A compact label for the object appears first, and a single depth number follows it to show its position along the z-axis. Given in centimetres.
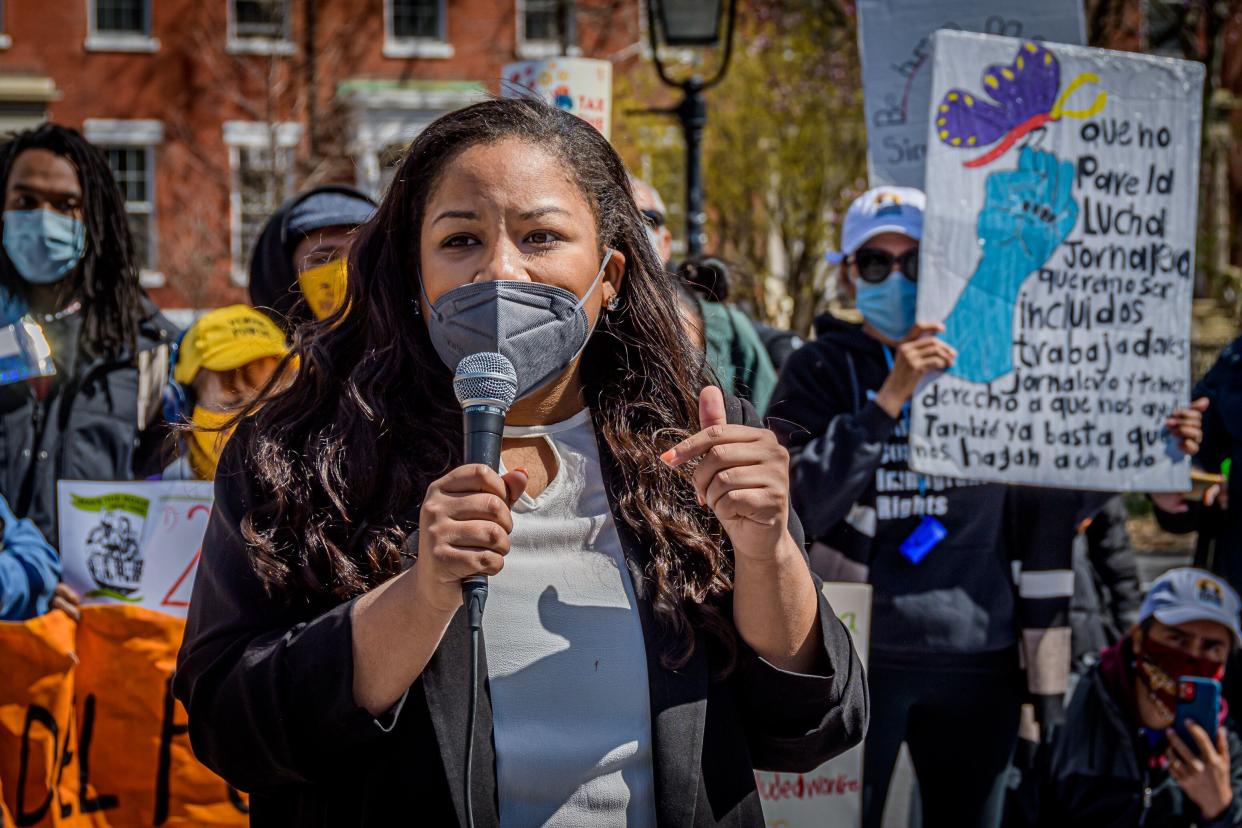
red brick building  2509
